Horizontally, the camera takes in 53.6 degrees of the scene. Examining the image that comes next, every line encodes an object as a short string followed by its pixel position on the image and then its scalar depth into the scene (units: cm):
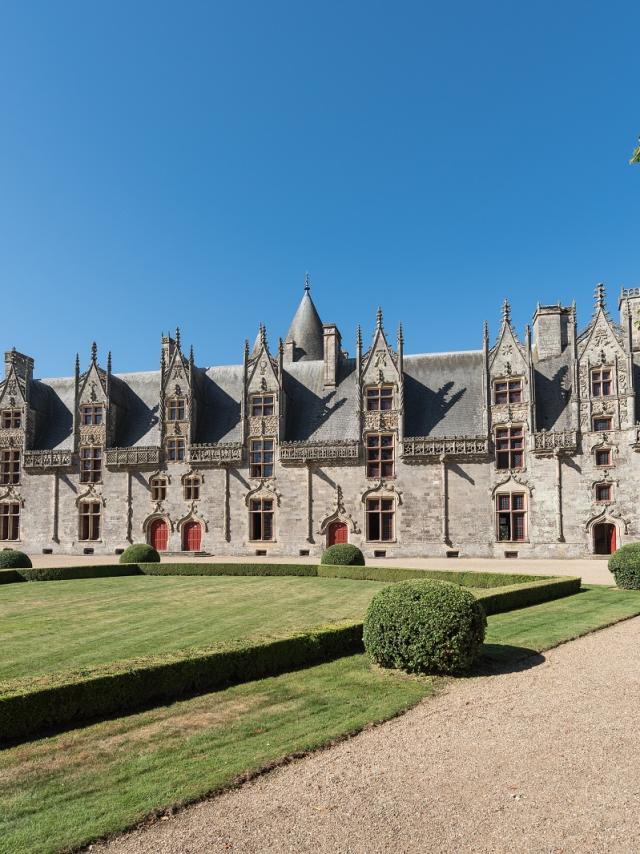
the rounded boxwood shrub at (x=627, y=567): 2056
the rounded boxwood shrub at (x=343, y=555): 2873
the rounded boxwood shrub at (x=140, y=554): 3095
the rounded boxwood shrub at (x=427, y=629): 1025
